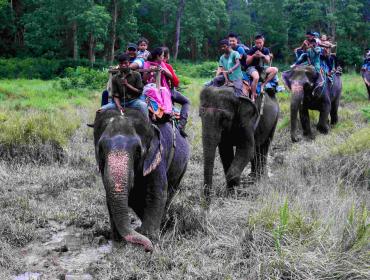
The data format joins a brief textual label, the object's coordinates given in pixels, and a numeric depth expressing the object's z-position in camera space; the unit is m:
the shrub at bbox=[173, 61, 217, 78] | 35.22
